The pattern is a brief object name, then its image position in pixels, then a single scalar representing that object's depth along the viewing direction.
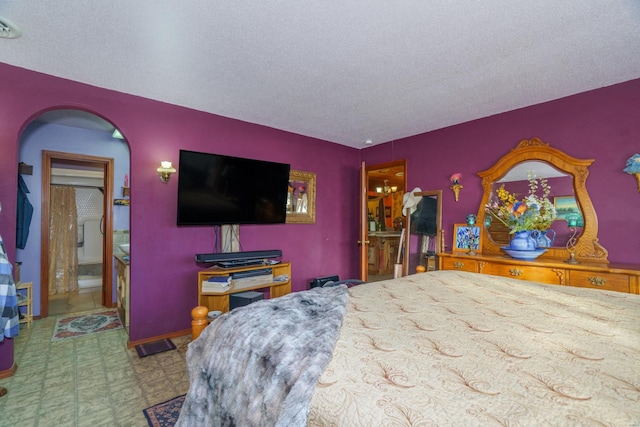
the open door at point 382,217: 4.48
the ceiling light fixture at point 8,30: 1.80
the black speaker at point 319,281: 4.18
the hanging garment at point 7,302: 2.06
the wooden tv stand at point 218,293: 2.93
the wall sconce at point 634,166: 2.37
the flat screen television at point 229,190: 3.00
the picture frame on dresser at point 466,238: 3.30
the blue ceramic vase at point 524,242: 2.74
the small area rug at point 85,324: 3.18
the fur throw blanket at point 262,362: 0.88
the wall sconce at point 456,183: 3.58
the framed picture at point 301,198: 4.12
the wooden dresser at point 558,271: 2.18
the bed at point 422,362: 0.70
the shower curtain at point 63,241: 4.92
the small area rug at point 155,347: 2.72
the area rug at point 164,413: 1.79
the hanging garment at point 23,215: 3.42
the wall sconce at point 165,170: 2.92
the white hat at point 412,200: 4.03
